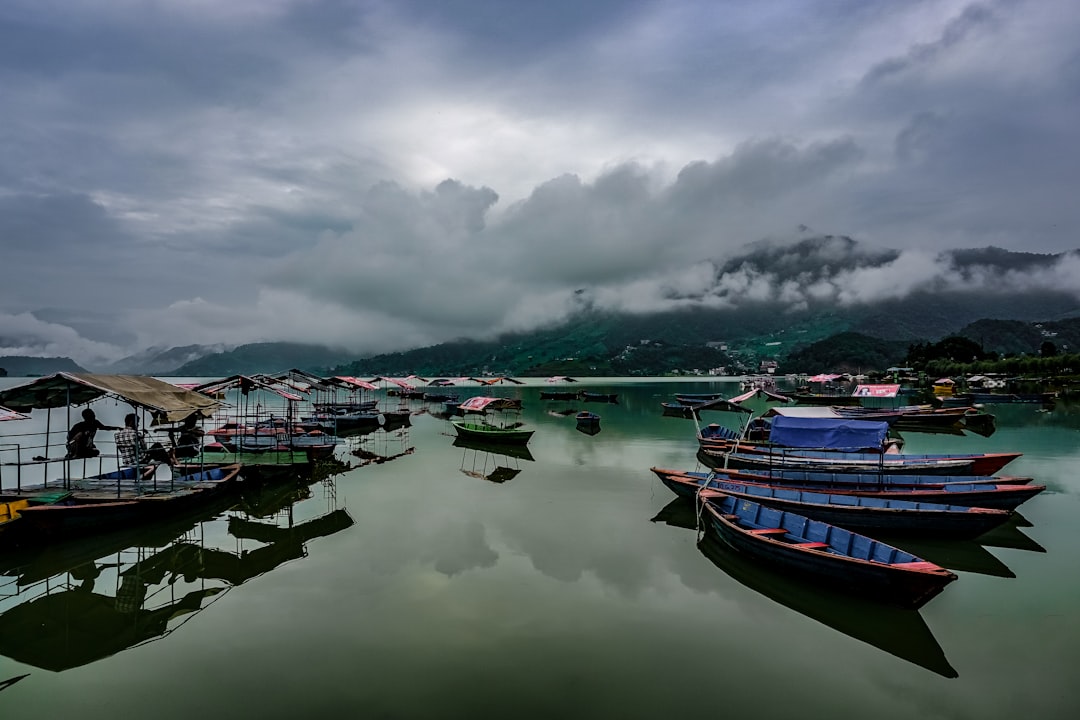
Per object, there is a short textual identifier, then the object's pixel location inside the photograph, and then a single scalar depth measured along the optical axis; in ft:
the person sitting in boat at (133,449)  57.98
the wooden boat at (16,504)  46.01
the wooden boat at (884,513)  48.31
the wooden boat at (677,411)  184.63
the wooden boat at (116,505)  48.19
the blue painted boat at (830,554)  33.83
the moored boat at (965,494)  54.29
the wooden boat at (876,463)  68.03
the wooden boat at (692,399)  214.05
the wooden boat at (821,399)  222.28
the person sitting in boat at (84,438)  59.24
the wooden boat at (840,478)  64.49
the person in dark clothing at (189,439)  79.89
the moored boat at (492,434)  113.60
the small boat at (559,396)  273.75
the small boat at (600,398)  252.34
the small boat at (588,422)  141.65
